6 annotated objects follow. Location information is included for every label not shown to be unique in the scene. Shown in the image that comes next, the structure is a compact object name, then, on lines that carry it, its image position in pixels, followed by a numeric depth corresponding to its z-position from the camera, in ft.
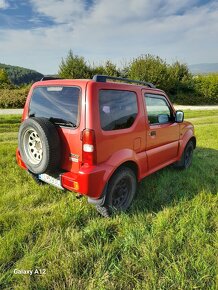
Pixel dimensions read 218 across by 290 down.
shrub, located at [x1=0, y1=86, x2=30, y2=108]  68.23
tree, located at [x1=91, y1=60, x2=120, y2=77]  97.09
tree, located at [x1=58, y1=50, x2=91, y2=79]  92.32
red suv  8.87
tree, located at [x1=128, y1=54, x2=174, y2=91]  93.71
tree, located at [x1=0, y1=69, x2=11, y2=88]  121.22
